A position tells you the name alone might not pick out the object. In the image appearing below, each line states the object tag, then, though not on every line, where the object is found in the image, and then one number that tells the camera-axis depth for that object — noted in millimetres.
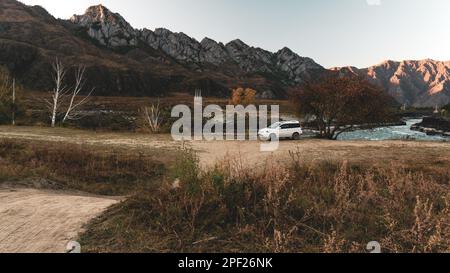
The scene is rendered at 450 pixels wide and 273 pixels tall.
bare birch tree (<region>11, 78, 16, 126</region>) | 48175
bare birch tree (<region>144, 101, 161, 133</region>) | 45934
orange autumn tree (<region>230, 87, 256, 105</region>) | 88438
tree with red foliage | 37250
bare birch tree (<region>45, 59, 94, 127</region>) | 48706
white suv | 33875
